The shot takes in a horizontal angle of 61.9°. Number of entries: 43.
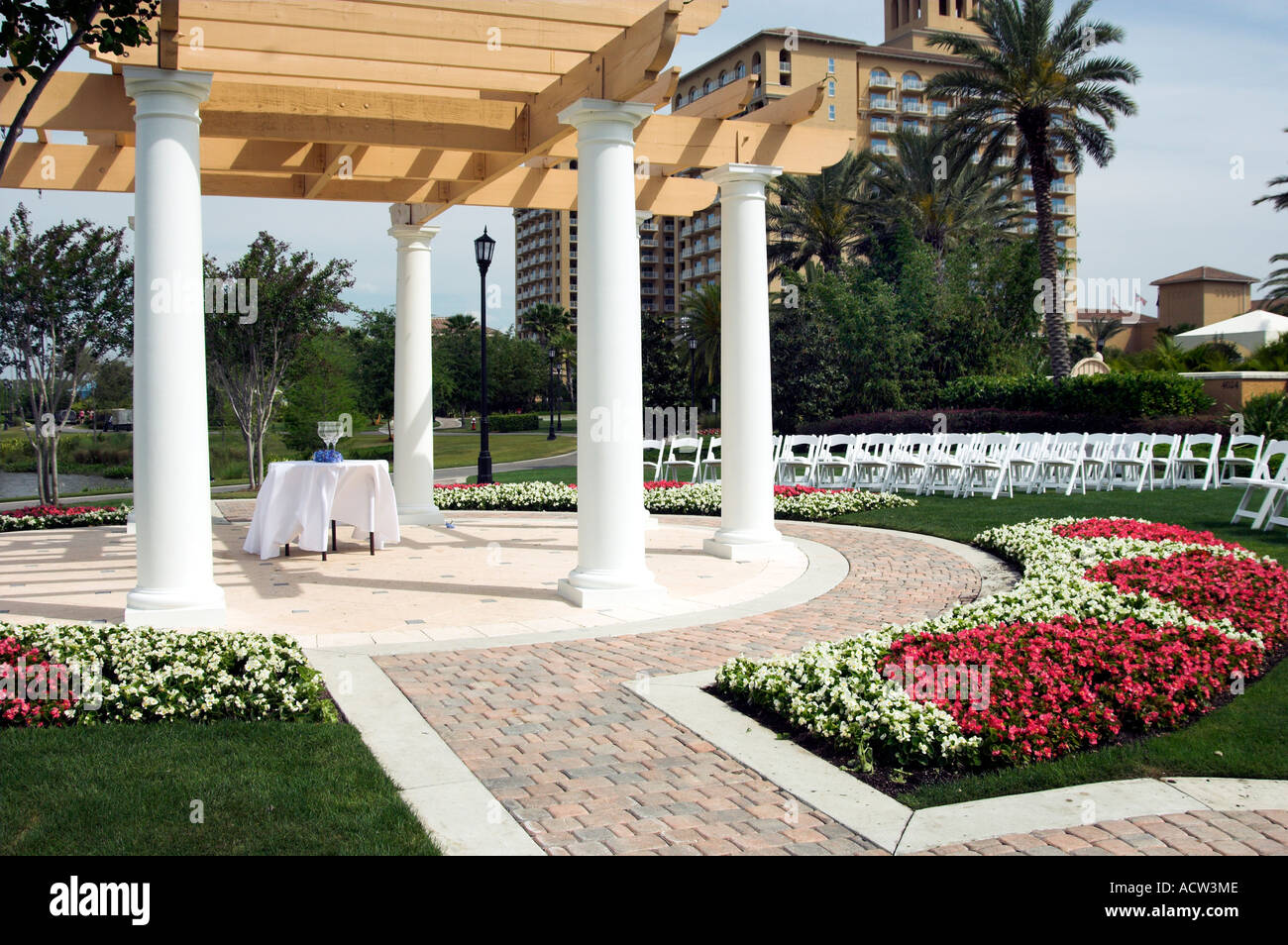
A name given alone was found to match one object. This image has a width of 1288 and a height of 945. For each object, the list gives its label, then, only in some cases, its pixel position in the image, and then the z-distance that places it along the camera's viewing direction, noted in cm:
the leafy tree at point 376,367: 4944
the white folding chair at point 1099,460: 1772
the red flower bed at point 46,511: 1544
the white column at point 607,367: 852
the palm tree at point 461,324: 7588
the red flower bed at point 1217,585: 702
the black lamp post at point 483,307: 1967
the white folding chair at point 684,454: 1930
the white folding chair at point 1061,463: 1756
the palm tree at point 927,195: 3881
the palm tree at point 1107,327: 7052
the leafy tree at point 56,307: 1798
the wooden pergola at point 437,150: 746
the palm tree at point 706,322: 4872
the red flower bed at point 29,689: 526
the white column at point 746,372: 1114
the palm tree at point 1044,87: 2891
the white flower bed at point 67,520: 1502
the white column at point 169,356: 739
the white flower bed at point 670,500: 1553
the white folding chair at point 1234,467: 1794
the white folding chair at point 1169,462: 1814
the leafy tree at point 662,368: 5000
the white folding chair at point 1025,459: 1744
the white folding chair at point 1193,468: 1723
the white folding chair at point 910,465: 1823
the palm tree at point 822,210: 4122
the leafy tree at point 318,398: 3372
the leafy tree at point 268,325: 2506
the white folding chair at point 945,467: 1750
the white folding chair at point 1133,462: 1791
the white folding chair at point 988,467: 1708
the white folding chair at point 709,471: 2017
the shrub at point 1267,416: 1977
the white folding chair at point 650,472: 2590
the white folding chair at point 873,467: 1917
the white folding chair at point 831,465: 1978
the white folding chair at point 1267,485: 1212
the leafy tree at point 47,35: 478
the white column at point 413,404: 1466
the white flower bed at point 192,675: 543
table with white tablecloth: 1138
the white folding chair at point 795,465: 2003
